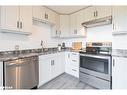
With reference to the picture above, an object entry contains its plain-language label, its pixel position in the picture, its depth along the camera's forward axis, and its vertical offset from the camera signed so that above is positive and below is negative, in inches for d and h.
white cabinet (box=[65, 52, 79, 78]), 99.4 -24.6
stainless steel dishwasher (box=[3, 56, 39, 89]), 53.1 -21.4
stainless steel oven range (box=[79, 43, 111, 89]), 69.7 -21.6
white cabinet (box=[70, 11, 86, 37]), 109.1 +30.0
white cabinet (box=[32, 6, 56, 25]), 88.3 +39.7
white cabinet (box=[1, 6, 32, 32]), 61.3 +24.6
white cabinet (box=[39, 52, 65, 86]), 79.5 -24.4
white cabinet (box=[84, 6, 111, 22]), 84.2 +39.1
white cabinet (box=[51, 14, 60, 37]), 118.0 +27.0
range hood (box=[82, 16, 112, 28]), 82.1 +27.3
